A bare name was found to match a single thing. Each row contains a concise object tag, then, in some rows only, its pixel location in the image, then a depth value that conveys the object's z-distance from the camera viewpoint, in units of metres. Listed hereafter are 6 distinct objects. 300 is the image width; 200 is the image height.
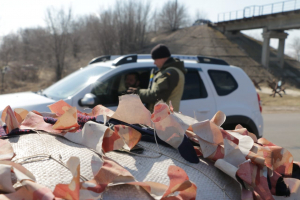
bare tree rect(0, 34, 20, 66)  27.28
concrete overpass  33.91
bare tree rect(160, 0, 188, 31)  61.19
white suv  4.30
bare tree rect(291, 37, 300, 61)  63.68
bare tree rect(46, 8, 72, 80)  29.34
